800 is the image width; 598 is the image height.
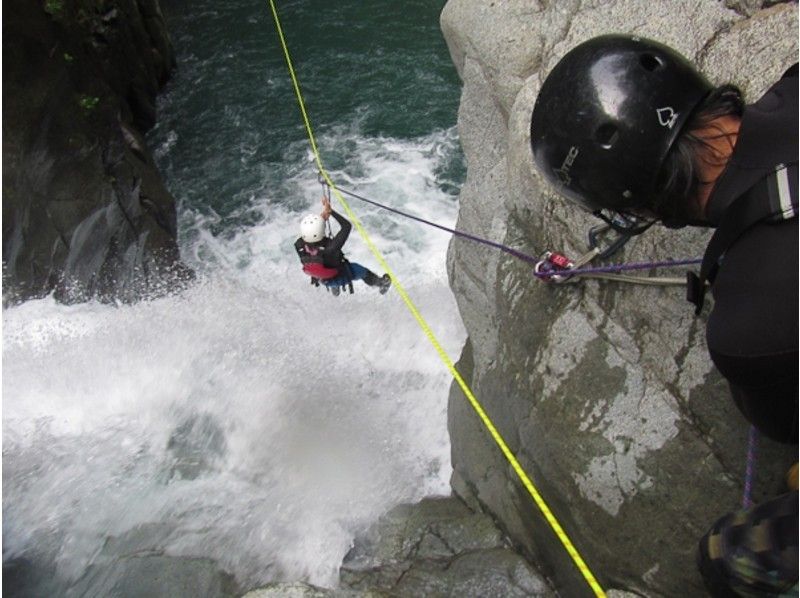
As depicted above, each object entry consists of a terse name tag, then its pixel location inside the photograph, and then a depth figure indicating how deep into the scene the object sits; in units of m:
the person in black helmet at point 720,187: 1.46
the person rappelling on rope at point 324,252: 5.48
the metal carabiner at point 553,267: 3.27
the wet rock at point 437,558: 3.97
